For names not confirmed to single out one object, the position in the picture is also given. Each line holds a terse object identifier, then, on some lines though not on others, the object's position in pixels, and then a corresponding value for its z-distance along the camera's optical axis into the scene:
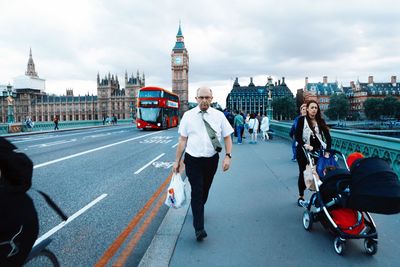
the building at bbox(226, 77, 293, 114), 160.62
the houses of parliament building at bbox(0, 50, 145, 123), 128.38
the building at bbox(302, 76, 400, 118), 112.44
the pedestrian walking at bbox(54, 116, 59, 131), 34.09
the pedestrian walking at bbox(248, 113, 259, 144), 17.24
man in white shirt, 3.98
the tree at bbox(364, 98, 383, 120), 82.38
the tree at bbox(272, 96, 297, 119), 102.50
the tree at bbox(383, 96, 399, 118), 80.19
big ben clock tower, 131.00
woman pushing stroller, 4.92
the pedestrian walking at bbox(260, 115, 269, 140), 18.49
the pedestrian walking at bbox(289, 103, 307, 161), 6.80
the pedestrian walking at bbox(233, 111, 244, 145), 16.66
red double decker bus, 30.28
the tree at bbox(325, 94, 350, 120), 94.88
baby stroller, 3.47
